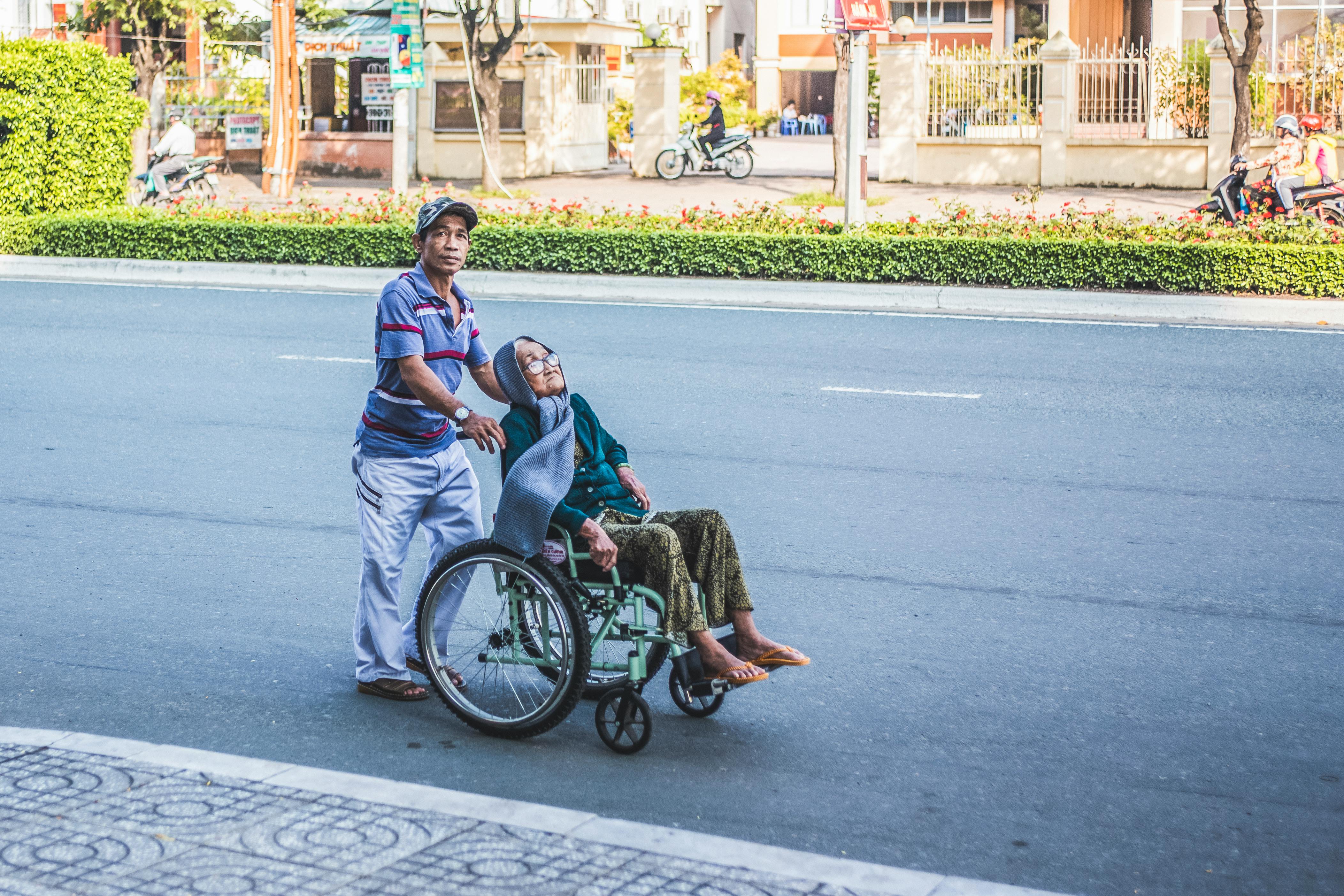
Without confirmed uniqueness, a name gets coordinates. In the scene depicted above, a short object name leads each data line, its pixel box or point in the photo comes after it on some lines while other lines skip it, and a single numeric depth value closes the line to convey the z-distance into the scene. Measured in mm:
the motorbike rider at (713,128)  30516
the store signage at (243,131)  34500
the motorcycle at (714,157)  30828
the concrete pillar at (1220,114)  26203
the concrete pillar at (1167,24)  33344
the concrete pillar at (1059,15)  36344
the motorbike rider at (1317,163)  19234
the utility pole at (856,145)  17422
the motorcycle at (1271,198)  18984
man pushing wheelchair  4852
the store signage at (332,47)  33594
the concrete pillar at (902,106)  27891
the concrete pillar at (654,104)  31312
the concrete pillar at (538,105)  32156
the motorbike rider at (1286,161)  19125
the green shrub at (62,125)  21219
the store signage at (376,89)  32938
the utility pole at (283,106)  27141
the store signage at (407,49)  23953
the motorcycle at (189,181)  26828
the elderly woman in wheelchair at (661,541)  4805
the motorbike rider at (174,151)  26781
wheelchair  4863
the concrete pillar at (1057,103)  27094
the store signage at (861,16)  16812
